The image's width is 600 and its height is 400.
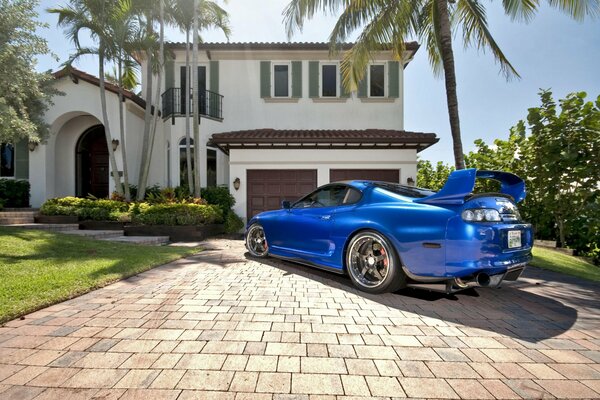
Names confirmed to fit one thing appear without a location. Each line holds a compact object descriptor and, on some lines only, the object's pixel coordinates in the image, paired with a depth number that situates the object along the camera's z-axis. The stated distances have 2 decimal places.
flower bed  8.48
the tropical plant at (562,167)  6.53
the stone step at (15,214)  9.29
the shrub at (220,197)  10.44
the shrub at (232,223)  9.91
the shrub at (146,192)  11.17
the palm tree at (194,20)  9.92
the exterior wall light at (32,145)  11.05
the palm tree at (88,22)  8.89
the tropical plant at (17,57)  6.67
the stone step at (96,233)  7.74
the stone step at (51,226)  8.35
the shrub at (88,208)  8.89
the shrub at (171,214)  8.41
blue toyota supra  2.78
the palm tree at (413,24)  7.18
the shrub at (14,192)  10.63
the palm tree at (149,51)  9.71
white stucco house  10.66
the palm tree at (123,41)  9.06
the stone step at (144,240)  7.40
